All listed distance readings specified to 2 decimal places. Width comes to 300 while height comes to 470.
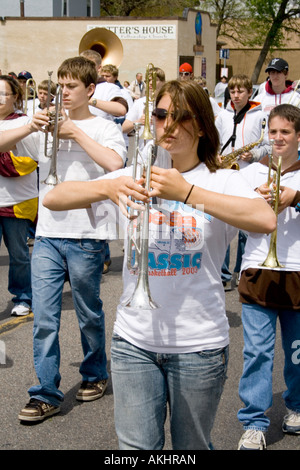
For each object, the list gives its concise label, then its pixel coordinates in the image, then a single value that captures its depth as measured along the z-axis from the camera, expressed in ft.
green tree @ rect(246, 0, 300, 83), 149.48
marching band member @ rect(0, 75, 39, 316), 19.08
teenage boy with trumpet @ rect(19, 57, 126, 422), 13.82
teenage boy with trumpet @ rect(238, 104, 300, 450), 12.87
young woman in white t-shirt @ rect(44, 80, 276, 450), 8.56
